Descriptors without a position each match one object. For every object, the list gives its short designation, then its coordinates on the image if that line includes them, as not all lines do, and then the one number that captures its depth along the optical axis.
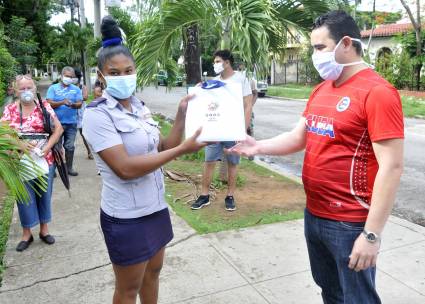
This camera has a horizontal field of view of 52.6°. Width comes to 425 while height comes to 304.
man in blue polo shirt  6.76
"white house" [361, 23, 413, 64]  25.38
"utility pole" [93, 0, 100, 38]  17.25
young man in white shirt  5.09
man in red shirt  1.90
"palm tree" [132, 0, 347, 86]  5.04
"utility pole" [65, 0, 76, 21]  33.40
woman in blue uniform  2.16
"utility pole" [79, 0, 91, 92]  22.86
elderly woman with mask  4.11
